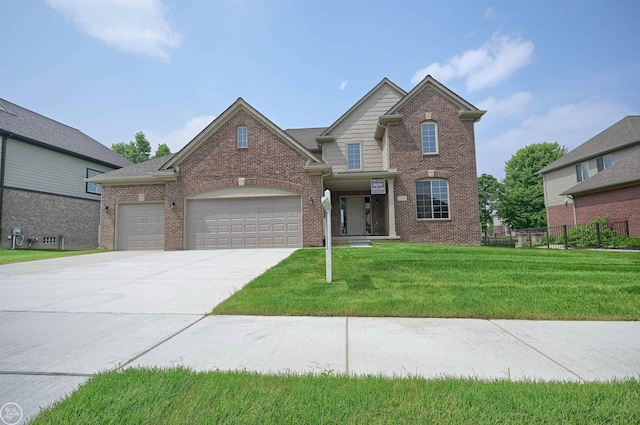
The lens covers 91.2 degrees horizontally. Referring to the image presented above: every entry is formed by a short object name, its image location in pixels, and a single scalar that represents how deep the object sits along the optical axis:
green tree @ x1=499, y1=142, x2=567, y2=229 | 36.03
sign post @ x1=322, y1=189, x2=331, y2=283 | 6.05
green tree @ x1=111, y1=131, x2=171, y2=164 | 44.50
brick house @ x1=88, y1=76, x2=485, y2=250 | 13.87
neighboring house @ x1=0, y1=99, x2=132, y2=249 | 17.61
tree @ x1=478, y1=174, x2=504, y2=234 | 41.78
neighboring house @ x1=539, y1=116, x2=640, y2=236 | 16.44
